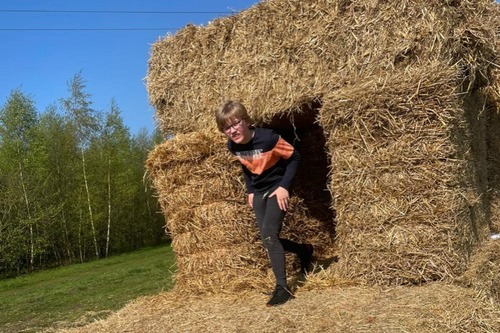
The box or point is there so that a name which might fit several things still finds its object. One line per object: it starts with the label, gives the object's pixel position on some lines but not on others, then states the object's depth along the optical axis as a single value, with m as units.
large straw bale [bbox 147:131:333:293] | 5.93
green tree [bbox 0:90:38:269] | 23.89
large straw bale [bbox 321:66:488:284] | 4.94
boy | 5.02
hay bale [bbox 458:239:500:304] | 4.51
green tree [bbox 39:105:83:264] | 27.14
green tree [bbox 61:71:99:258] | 27.52
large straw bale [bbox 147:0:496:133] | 5.25
